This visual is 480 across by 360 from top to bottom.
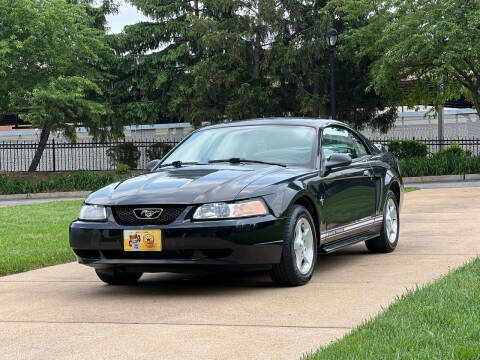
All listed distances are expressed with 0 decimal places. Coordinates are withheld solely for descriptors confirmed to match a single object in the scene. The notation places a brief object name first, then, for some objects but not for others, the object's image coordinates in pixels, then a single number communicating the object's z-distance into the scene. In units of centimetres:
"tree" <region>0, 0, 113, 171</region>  3347
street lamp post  2569
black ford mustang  705
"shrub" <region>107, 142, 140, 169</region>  3912
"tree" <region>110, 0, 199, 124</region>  3875
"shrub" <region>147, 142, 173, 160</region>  3894
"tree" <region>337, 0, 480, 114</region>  2948
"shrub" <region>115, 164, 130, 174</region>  3545
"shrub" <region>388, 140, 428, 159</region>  3353
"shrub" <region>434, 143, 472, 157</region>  3114
